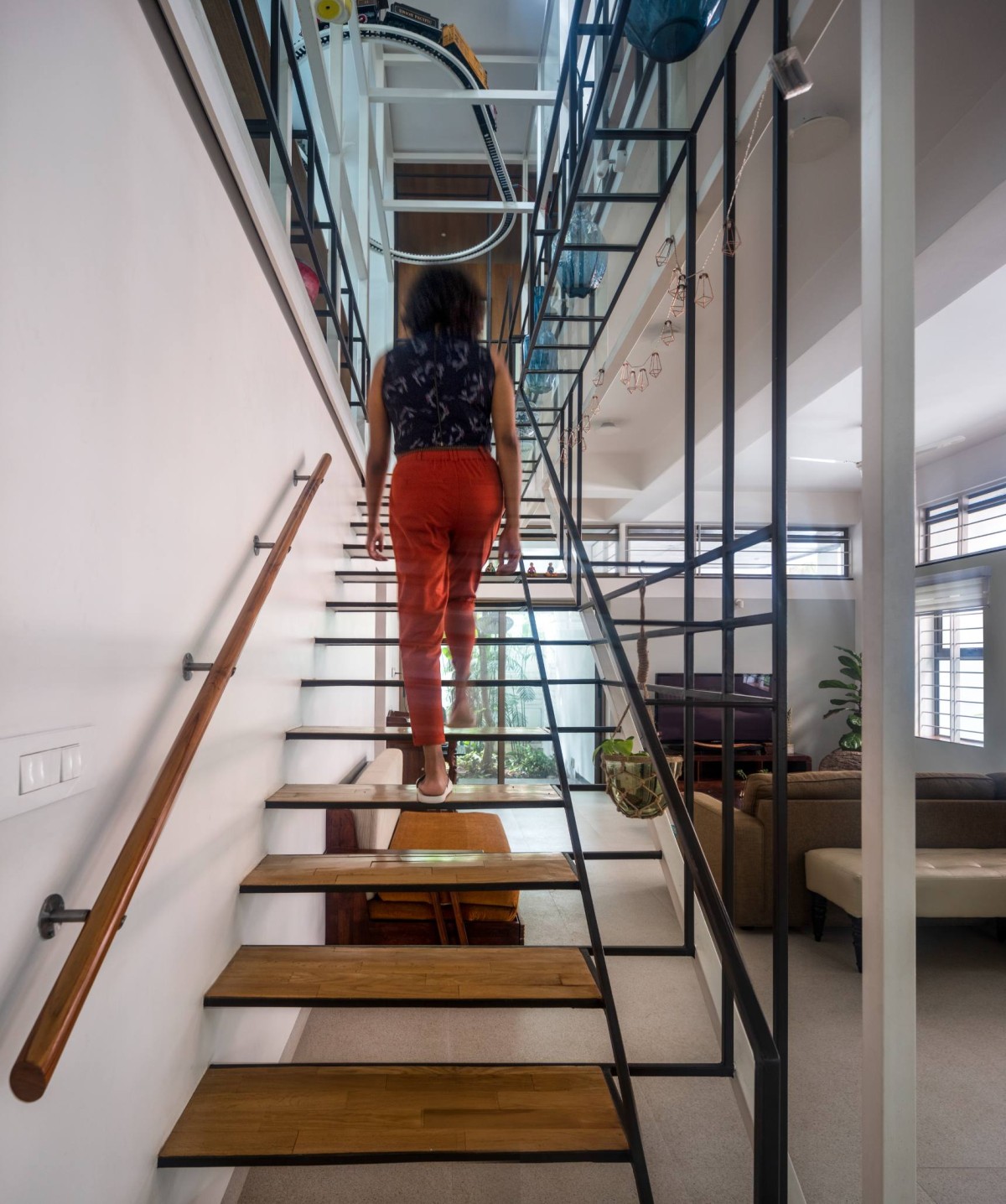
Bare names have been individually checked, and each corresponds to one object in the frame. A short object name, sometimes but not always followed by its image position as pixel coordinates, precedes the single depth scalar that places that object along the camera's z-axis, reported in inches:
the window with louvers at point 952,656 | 277.6
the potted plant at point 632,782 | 82.9
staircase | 61.5
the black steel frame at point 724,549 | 42.4
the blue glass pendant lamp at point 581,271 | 141.0
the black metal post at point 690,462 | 95.2
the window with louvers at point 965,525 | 273.3
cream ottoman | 145.3
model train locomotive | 187.5
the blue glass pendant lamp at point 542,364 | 169.1
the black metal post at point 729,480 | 81.7
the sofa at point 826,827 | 164.7
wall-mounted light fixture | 61.8
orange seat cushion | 136.2
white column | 54.0
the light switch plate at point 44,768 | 40.0
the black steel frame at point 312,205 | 98.4
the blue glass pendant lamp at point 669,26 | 75.7
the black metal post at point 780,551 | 68.7
